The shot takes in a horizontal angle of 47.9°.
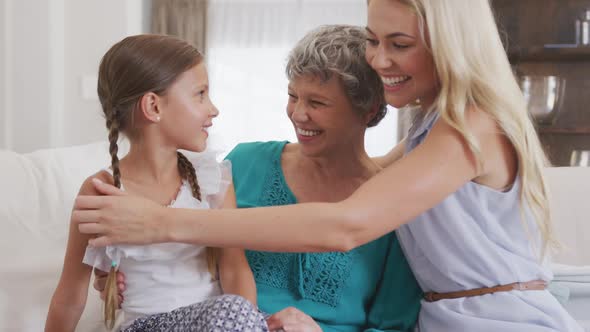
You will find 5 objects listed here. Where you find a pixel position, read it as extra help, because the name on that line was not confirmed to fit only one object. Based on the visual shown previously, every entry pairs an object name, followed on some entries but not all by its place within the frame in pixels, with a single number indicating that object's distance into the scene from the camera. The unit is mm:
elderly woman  1467
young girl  1266
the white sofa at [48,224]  1522
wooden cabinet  3611
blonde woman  1155
